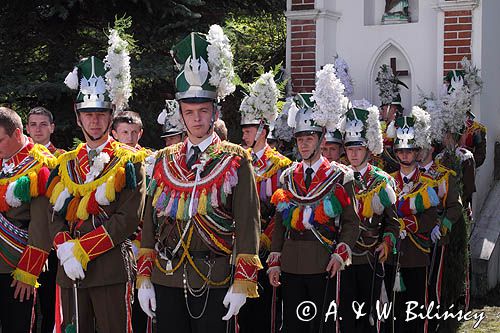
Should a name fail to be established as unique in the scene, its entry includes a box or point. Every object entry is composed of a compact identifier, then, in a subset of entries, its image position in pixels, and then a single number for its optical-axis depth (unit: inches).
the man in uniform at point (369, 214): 503.2
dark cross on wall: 739.4
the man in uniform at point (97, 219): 390.3
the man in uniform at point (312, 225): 450.0
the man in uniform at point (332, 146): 508.7
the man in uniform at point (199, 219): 361.4
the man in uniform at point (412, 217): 560.6
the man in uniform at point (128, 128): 518.3
